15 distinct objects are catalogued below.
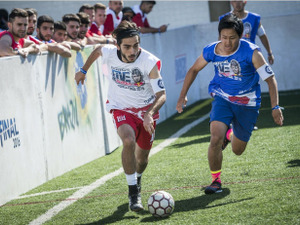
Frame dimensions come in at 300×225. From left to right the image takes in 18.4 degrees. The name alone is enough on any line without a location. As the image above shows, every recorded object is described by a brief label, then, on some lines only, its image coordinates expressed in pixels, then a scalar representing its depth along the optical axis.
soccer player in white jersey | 9.60
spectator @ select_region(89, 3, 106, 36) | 17.93
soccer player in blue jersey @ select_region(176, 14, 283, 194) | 10.07
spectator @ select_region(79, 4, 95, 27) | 17.71
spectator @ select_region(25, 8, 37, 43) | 13.65
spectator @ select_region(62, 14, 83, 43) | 15.30
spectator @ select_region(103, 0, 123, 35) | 19.14
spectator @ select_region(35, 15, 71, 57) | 13.25
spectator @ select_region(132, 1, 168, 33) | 20.70
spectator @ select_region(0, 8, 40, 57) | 11.86
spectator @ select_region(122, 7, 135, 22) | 19.85
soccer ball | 8.84
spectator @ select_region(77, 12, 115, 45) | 15.82
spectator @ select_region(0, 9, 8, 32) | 16.18
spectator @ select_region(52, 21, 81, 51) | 14.68
